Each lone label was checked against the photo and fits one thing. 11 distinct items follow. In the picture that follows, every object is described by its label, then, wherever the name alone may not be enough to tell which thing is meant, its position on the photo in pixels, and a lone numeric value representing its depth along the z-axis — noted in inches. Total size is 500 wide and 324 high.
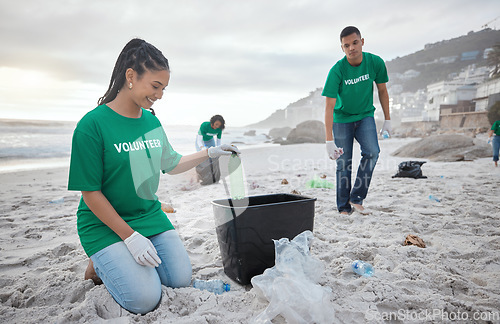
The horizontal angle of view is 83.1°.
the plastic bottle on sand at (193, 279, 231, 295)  65.6
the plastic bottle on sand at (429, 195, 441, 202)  132.7
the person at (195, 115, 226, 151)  239.4
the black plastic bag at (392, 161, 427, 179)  191.0
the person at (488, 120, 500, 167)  241.9
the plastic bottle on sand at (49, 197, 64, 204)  148.1
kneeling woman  58.5
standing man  115.4
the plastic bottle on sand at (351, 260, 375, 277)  67.4
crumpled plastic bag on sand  49.1
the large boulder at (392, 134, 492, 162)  285.9
